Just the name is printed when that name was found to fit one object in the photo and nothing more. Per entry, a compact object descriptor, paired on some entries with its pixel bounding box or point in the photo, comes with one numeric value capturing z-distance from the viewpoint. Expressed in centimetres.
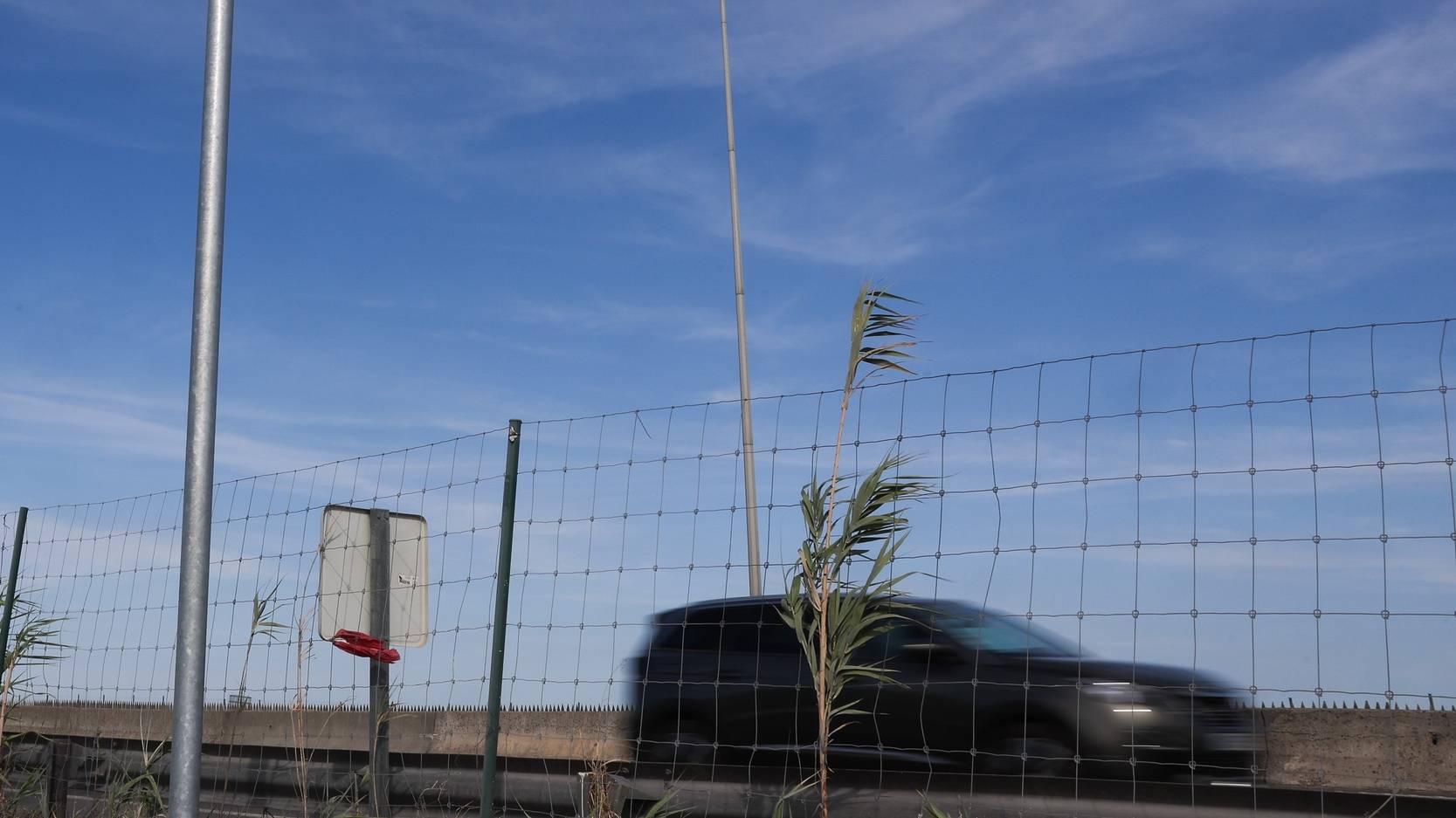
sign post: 744
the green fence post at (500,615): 683
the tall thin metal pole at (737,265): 1888
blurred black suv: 757
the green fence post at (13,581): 1130
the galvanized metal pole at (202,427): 596
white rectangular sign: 789
